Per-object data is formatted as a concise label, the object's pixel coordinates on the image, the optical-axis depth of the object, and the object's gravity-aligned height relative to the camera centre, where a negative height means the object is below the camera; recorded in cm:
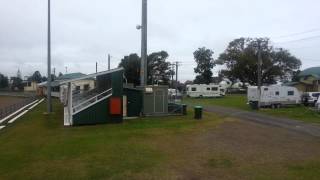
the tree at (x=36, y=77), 17258 +637
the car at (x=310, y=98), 4741 -37
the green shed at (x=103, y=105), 2552 -66
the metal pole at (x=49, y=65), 3384 +214
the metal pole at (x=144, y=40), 3453 +414
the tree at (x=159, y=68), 10968 +639
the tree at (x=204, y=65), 11675 +760
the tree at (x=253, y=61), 9612 +723
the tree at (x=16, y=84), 15180 +329
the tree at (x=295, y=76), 10269 +428
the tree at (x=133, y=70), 8912 +475
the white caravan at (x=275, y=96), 4509 -16
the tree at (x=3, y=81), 15525 +420
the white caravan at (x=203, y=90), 7931 +71
